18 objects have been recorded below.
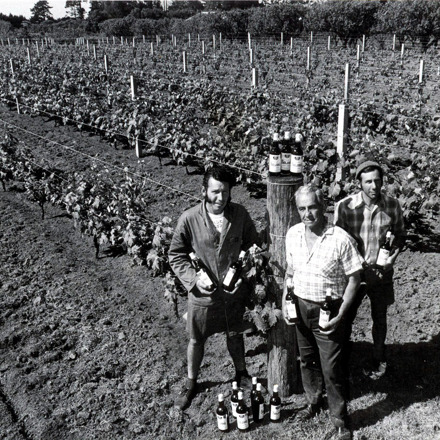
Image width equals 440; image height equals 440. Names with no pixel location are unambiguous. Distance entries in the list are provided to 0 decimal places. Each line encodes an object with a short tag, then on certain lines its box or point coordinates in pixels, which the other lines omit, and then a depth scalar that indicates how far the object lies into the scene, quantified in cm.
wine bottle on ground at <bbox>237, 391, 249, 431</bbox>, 375
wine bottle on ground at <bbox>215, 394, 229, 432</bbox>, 377
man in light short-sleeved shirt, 337
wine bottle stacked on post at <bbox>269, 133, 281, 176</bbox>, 374
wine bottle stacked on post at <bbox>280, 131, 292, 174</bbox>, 377
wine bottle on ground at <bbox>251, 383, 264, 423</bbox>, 382
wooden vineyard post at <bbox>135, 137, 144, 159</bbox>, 1084
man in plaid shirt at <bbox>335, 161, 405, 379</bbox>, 376
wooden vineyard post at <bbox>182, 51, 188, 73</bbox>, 2091
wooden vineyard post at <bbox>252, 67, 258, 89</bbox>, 1324
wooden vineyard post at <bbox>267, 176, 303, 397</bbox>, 375
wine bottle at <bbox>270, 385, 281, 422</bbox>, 382
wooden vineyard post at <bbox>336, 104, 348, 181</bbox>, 648
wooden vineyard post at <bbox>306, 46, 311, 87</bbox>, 2123
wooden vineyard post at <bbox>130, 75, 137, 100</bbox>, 1152
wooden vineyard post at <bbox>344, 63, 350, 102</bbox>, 1248
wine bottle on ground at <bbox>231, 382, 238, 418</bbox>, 380
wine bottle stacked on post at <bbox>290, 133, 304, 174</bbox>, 371
